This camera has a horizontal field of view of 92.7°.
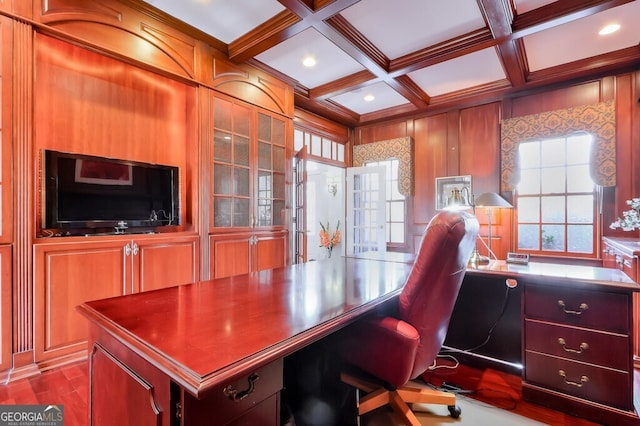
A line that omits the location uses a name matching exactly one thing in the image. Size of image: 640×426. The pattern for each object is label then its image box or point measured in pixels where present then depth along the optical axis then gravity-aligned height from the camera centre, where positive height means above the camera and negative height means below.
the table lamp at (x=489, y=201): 2.67 +0.10
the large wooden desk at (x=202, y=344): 0.70 -0.34
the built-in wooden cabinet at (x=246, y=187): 3.14 +0.28
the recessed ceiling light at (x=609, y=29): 2.68 +1.64
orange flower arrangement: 5.89 -0.52
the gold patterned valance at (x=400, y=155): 4.78 +0.94
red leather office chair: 1.15 -0.46
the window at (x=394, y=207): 4.99 +0.08
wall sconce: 6.19 +0.55
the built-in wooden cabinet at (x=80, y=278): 2.11 -0.51
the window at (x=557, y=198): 3.54 +0.17
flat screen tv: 2.23 +0.15
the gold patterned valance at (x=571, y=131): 3.31 +0.95
